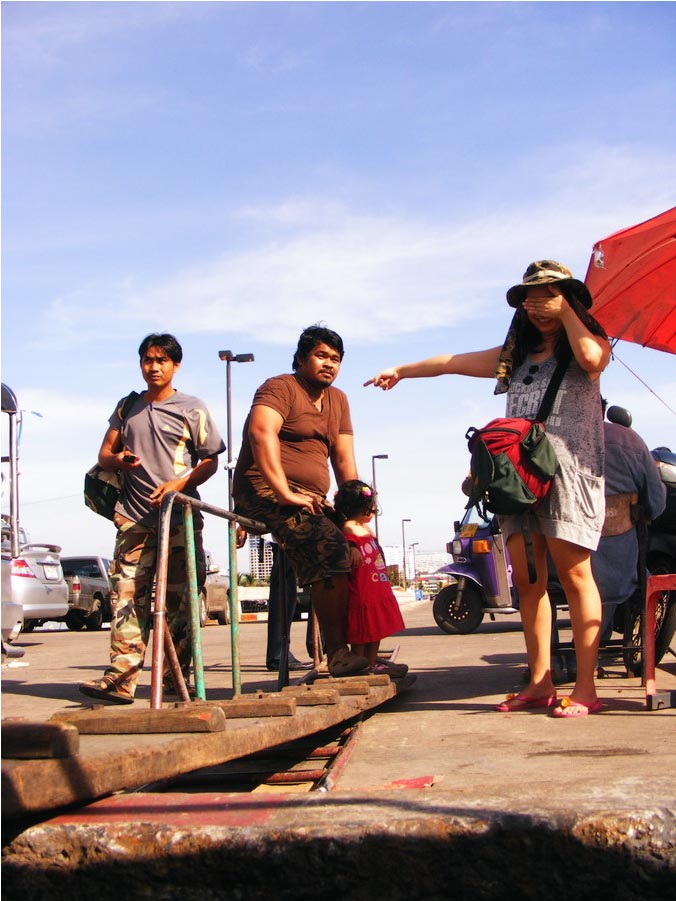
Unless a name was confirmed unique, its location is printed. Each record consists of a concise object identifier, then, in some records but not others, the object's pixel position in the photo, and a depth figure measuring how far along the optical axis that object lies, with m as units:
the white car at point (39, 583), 16.34
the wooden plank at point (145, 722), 2.84
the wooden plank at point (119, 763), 2.19
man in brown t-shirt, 5.18
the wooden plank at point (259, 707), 3.40
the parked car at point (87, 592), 22.58
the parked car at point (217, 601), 23.77
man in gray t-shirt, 5.60
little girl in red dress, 5.65
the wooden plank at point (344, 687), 4.52
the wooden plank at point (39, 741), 2.27
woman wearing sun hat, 4.73
